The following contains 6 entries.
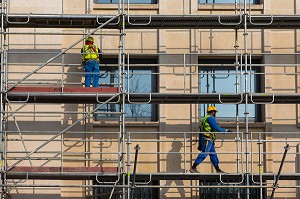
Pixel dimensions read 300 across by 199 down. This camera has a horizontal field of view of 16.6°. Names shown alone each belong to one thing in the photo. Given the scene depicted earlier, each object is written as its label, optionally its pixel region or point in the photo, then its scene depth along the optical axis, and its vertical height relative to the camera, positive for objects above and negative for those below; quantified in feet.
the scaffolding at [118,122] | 74.64 -0.96
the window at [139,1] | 81.25 +8.71
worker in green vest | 75.51 -2.14
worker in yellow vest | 76.59 +3.68
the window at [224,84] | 80.18 +2.14
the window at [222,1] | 81.20 +8.73
